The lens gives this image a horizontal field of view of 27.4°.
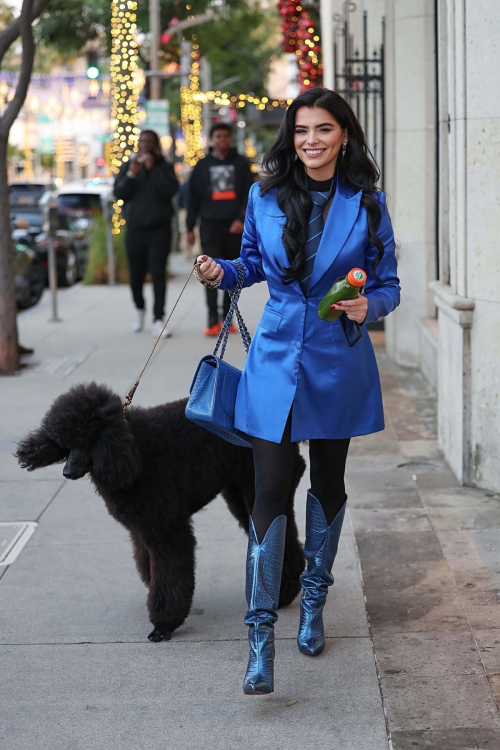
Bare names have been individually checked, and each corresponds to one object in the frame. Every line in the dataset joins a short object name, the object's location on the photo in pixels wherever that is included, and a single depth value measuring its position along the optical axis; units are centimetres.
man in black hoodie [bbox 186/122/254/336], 1077
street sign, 2059
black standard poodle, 363
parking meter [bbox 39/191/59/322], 1258
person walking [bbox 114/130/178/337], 1086
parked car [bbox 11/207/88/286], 1725
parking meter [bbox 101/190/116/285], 1652
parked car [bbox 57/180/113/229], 2308
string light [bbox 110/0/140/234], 1441
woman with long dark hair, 339
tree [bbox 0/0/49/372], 919
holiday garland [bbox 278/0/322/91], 1088
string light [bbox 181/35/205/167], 2698
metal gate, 980
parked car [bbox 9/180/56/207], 2758
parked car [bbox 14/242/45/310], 1404
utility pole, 2141
